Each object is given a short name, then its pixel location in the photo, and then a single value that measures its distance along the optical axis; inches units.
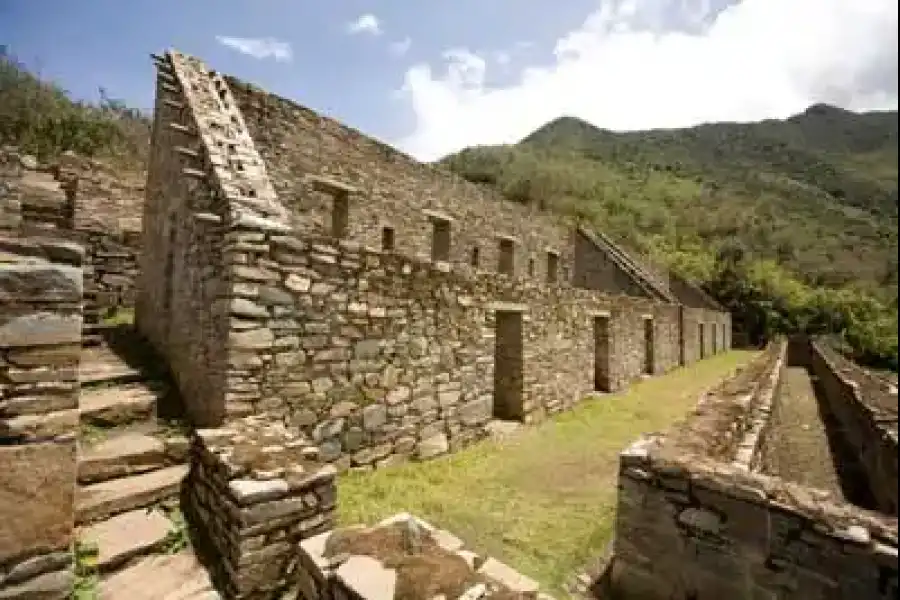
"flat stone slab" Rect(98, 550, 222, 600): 126.3
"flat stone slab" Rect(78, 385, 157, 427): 177.8
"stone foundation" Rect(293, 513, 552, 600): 103.7
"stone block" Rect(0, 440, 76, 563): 111.1
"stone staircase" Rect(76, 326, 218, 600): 131.9
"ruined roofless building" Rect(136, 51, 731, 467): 188.9
